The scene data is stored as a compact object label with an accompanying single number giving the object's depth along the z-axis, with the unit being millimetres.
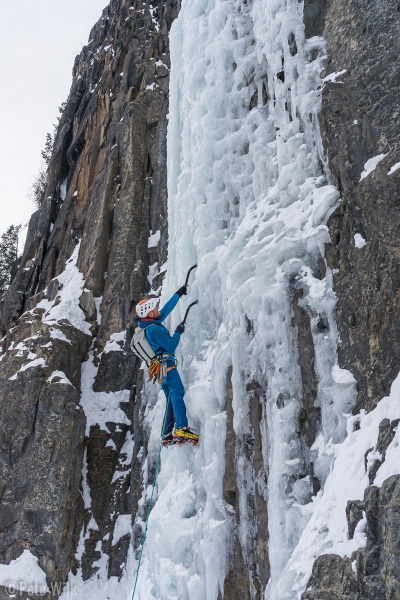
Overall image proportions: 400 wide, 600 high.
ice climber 6324
